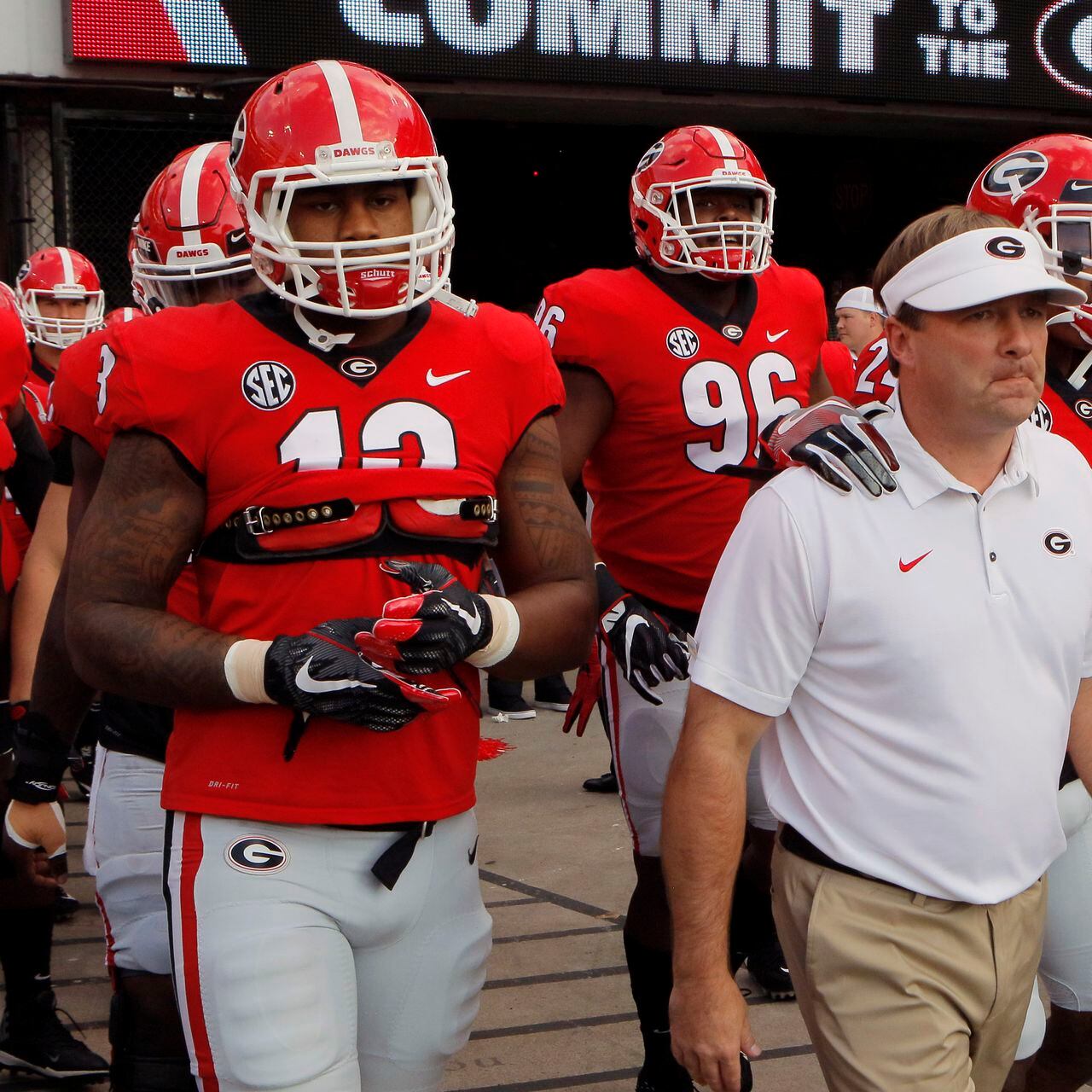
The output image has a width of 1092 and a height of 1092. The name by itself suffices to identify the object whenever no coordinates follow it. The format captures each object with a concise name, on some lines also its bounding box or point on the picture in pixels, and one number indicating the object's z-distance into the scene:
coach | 2.33
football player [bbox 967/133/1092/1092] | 2.90
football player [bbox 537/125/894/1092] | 3.73
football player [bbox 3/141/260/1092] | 2.79
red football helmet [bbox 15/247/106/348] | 7.68
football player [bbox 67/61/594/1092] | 2.32
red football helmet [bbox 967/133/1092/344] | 3.36
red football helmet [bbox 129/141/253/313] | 3.49
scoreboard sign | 8.76
